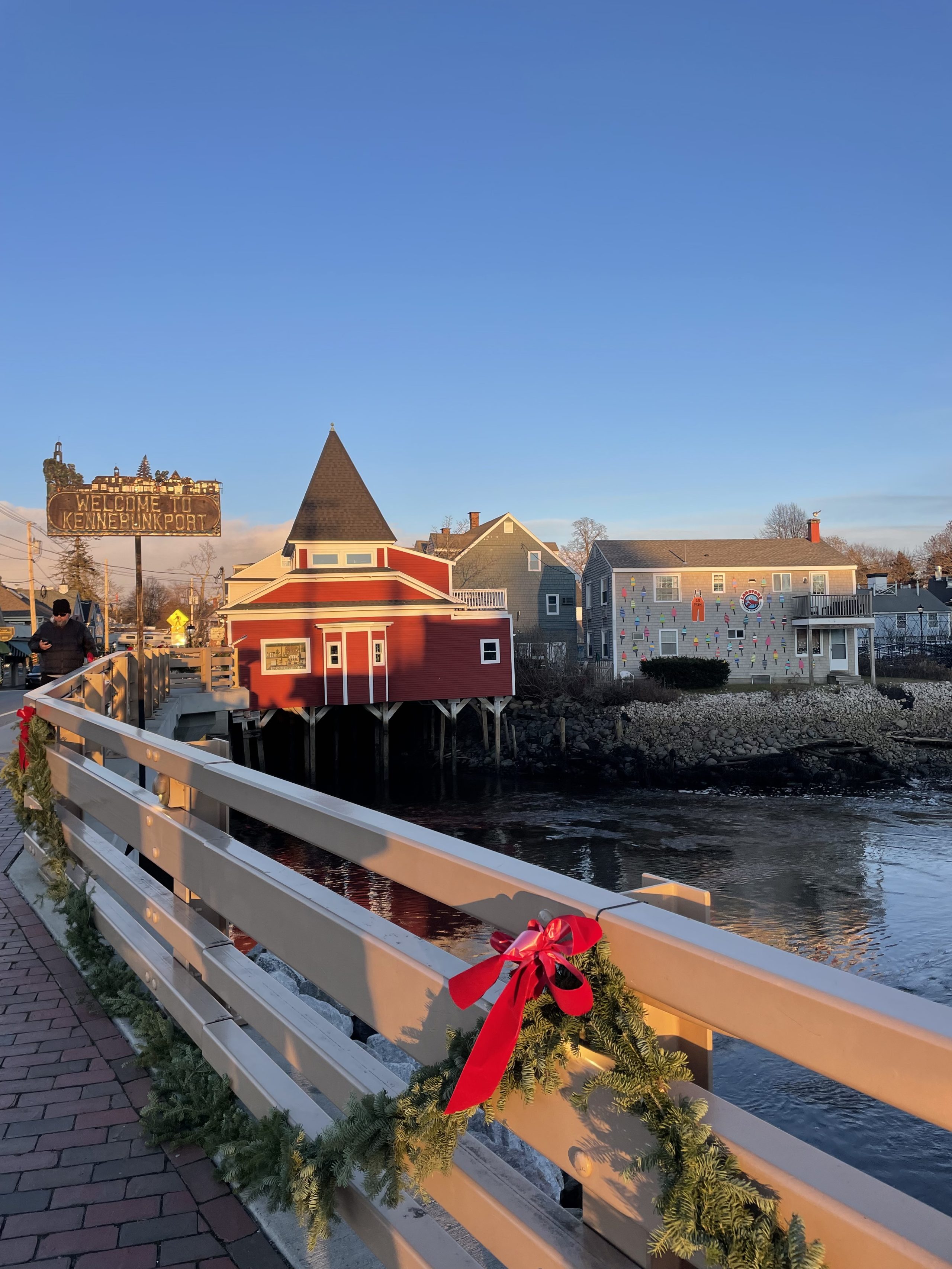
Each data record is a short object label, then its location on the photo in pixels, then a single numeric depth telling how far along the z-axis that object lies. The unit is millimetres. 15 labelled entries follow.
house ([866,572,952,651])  59781
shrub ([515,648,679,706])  37062
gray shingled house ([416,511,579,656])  45969
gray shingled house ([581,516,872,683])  41469
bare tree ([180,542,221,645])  71812
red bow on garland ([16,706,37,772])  6133
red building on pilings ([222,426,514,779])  29000
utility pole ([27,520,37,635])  48656
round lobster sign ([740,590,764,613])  41688
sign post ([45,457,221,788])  17375
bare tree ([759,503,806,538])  91875
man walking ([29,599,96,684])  10656
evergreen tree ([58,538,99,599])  72000
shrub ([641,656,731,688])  39312
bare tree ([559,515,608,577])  73875
